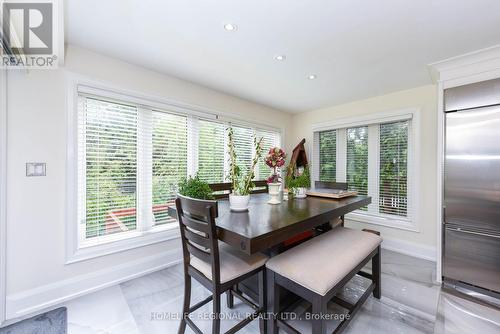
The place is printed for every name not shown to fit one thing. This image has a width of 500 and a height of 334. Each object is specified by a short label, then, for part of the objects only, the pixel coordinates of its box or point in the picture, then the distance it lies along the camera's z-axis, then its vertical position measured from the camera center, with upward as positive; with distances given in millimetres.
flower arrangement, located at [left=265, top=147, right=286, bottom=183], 1866 +73
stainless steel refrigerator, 2012 -216
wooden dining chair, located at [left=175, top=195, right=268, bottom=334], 1218 -653
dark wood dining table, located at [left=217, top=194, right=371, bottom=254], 1056 -342
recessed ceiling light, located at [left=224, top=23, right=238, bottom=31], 1688 +1142
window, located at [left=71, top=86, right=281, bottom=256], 2143 +51
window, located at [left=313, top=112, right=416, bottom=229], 3150 +63
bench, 1209 -659
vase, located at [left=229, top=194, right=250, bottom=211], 1577 -273
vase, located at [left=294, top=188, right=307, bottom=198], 2212 -275
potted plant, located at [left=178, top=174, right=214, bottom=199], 1613 -182
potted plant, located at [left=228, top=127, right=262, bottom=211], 1583 -157
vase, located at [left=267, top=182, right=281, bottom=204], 1915 -233
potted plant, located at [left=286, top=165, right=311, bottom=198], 2168 -173
